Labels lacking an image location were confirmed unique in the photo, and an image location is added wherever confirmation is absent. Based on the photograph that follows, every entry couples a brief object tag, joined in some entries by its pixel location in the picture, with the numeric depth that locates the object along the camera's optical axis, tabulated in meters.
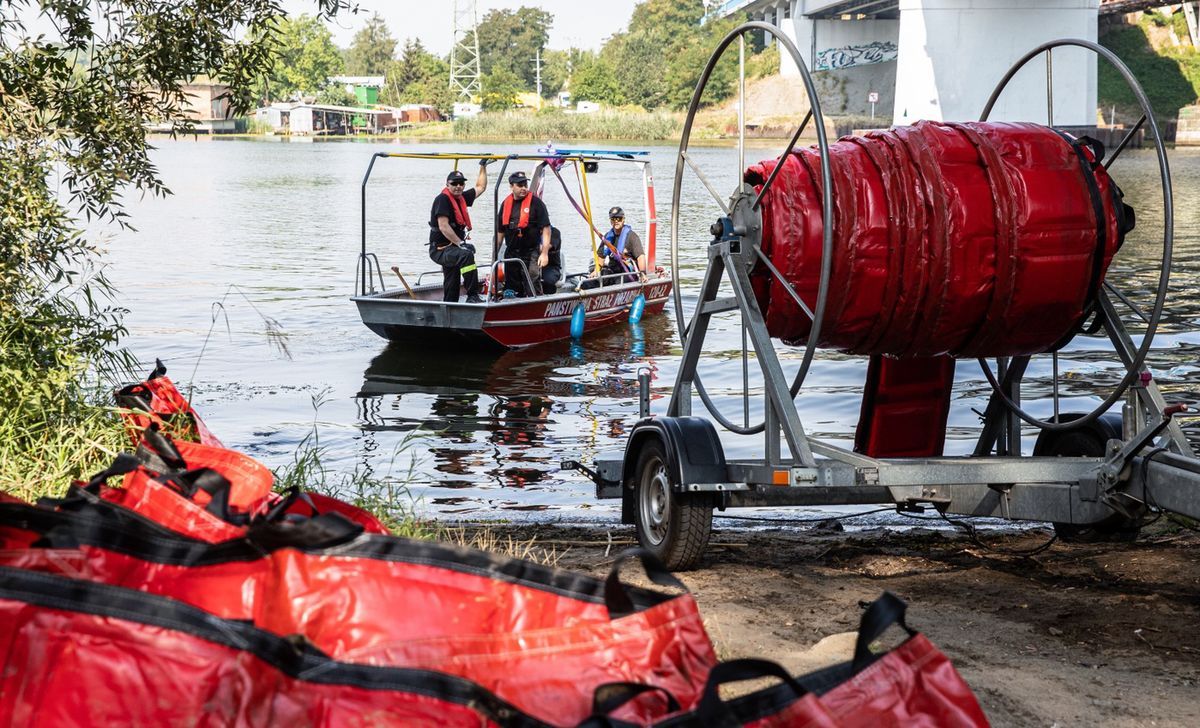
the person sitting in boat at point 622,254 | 20.17
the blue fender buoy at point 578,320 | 18.17
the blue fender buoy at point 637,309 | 19.89
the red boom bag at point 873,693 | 2.71
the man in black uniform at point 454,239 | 16.44
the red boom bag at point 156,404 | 6.61
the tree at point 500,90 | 136.25
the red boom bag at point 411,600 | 2.84
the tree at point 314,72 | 139.12
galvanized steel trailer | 5.66
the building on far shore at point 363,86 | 149.24
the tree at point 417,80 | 155.38
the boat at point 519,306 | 16.53
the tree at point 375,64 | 196.25
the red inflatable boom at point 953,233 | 6.02
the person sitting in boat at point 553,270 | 18.05
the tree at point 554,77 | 183.62
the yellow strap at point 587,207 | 18.42
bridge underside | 57.06
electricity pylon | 161.75
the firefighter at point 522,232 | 17.19
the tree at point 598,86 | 138.62
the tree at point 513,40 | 185.12
